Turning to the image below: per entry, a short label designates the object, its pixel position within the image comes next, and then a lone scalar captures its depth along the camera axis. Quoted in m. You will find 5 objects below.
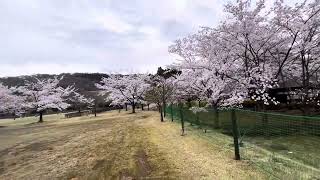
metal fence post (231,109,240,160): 5.26
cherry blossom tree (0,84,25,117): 27.64
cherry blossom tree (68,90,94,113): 35.31
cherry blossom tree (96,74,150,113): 28.20
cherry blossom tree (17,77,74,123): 26.88
